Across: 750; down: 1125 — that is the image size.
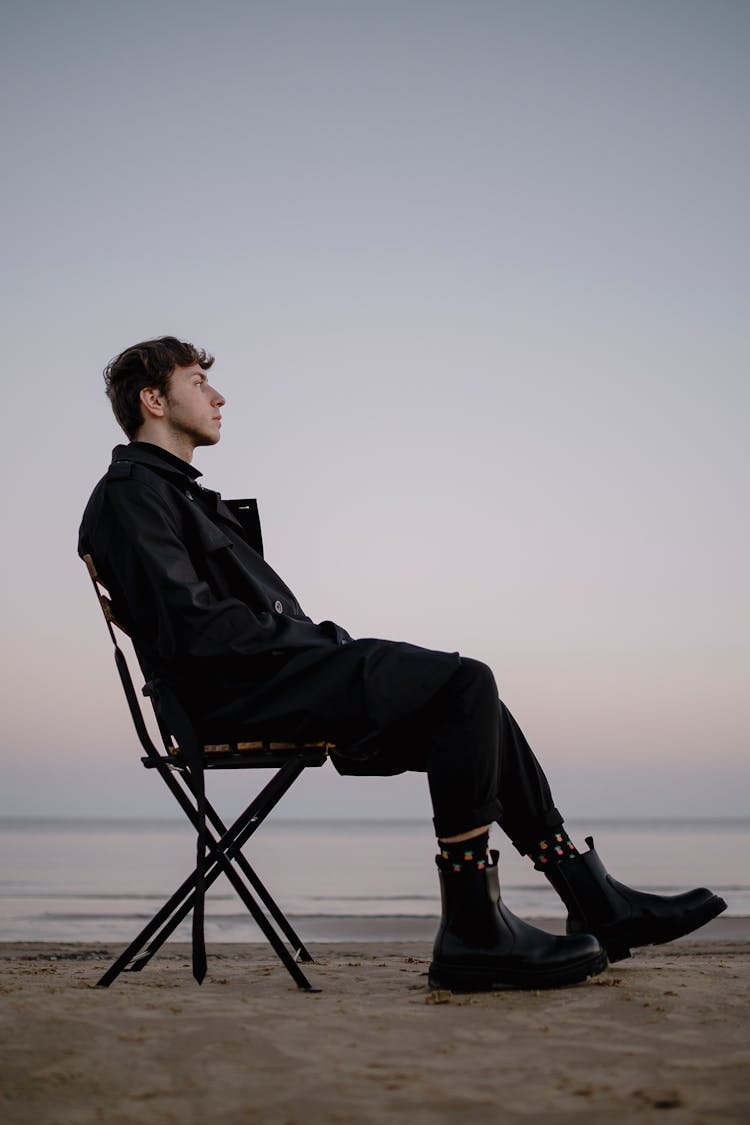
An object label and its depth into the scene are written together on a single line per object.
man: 2.77
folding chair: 2.90
